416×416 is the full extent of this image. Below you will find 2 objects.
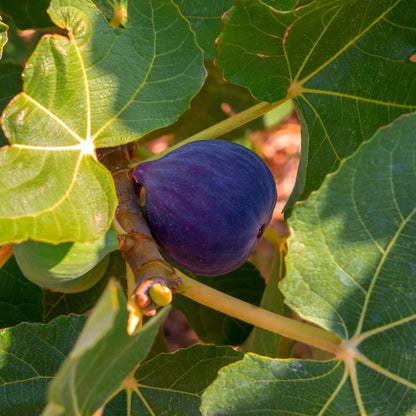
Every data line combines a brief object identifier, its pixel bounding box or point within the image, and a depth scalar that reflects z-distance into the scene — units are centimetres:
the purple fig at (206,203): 36
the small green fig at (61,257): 34
